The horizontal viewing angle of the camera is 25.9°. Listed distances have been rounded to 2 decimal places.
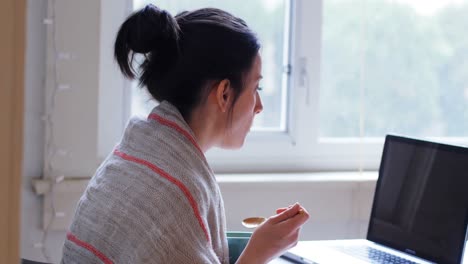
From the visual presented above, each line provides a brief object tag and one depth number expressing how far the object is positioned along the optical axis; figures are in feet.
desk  6.83
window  8.95
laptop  6.70
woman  5.79
